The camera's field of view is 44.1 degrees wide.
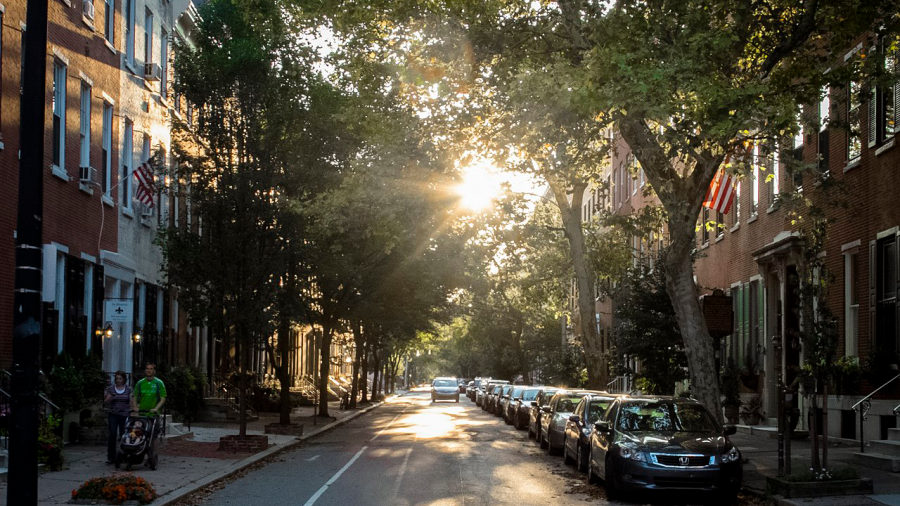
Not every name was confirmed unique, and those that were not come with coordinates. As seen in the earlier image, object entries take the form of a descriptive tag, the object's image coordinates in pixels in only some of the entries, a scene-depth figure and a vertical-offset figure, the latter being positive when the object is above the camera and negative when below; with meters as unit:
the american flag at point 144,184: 27.05 +3.39
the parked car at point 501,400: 44.39 -3.05
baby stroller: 18.48 -1.99
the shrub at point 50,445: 17.48 -1.94
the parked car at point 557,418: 24.25 -2.06
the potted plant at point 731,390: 30.11 -1.73
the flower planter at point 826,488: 14.68 -2.10
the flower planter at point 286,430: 30.58 -2.91
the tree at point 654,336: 29.11 -0.23
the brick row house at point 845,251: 21.47 +1.78
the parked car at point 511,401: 38.76 -2.66
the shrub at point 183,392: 30.86 -1.96
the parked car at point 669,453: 15.23 -1.75
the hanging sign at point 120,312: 24.42 +0.24
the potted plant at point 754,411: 29.75 -2.21
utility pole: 8.73 +0.40
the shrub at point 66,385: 22.20 -1.26
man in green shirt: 19.06 -1.25
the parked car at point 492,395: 50.00 -3.20
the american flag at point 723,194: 28.44 +3.44
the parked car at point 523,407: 36.38 -2.67
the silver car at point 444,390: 72.50 -4.21
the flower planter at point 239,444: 23.67 -2.57
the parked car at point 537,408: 29.12 -2.20
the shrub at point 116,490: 13.80 -2.09
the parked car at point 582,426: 19.54 -1.80
